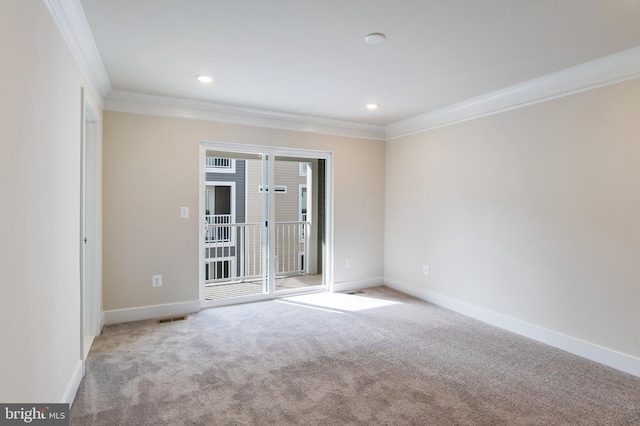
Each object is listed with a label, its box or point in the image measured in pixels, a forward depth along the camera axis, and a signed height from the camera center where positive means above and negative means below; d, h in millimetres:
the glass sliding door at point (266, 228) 4660 -291
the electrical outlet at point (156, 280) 3842 -808
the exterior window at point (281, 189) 5309 +360
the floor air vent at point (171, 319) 3725 -1228
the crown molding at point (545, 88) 2641 +1171
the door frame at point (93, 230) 3275 -201
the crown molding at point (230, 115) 3680 +1208
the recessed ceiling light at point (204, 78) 3156 +1264
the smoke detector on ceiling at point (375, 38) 2365 +1241
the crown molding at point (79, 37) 1901 +1166
